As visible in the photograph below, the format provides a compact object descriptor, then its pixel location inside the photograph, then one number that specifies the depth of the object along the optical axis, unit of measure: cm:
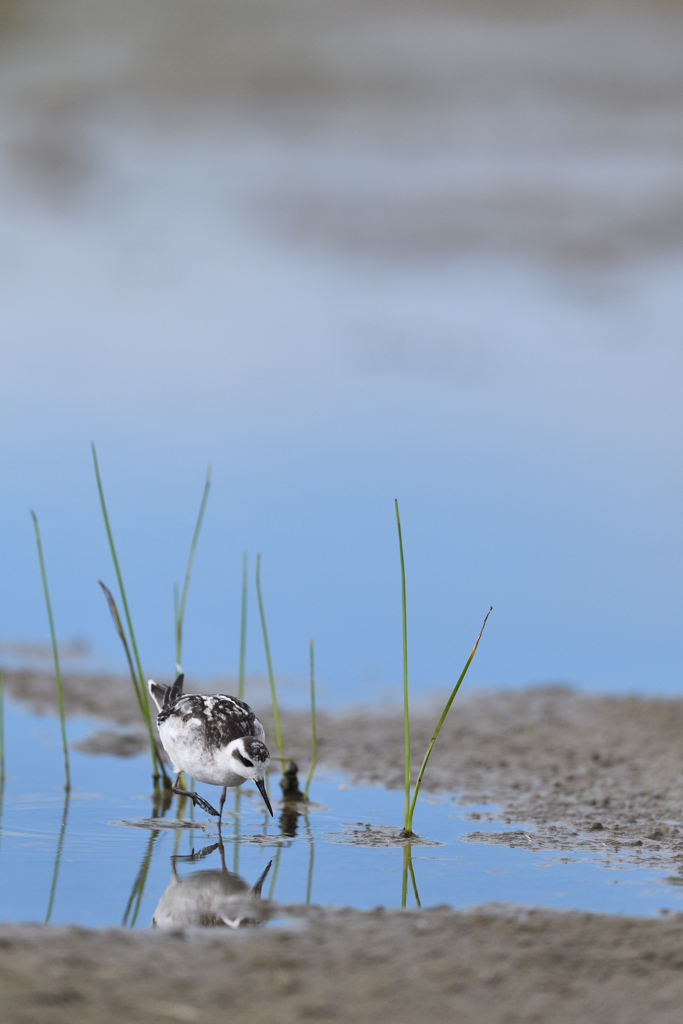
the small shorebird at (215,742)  1069
